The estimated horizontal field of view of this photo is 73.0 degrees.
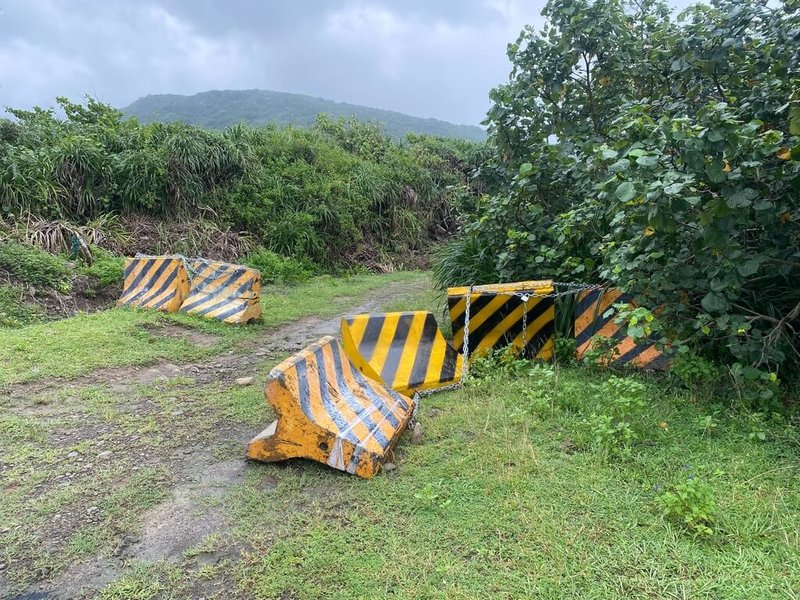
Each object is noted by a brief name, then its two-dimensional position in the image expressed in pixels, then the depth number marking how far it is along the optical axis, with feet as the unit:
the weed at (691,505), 6.42
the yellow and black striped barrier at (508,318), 14.08
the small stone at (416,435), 9.58
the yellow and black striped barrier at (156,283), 20.74
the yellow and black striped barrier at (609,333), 12.19
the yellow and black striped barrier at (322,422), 8.38
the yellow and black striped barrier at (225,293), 19.97
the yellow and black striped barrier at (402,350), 12.23
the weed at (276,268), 30.12
